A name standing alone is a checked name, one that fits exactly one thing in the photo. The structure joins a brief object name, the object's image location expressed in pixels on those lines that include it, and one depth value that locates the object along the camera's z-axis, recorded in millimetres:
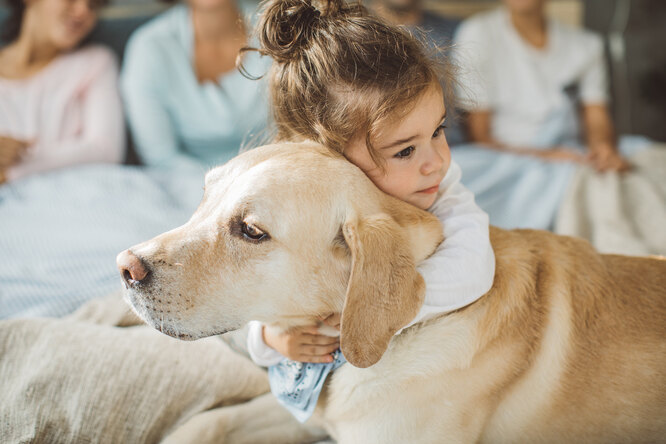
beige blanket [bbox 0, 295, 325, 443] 1327
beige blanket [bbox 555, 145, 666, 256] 2105
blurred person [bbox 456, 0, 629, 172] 3709
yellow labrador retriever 1080
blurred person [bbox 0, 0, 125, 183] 3178
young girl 1275
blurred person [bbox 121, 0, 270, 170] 3246
